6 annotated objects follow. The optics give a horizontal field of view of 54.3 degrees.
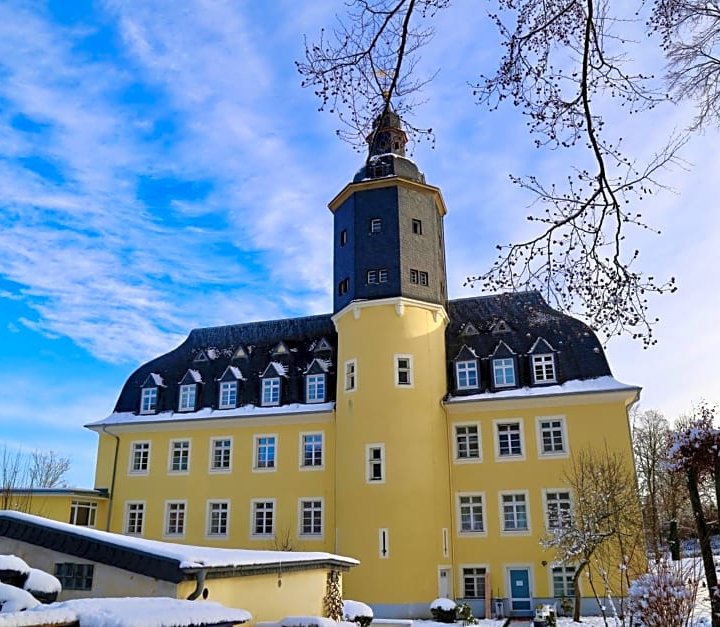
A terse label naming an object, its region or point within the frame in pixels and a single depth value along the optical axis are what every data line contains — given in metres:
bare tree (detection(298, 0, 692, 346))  5.39
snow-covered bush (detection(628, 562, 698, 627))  9.90
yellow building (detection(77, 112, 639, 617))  24.16
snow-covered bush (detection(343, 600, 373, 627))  16.73
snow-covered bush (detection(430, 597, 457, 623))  21.48
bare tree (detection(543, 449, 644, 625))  20.91
